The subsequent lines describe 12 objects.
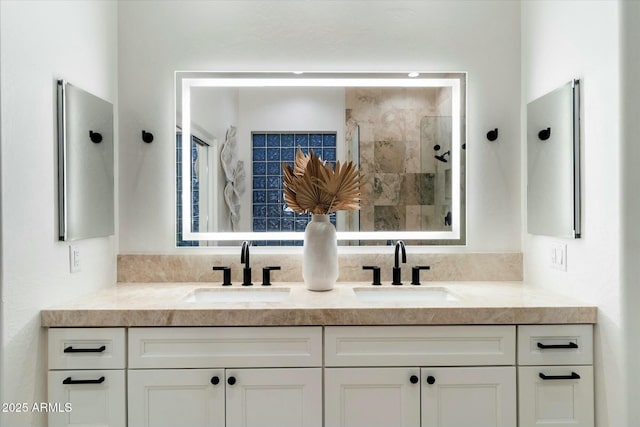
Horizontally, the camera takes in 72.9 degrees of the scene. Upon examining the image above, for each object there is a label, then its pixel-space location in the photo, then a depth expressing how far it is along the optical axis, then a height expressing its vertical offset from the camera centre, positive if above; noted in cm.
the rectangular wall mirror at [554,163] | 174 +20
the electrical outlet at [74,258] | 179 -20
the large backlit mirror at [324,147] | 223 +32
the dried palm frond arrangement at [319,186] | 200 +11
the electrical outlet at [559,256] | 184 -21
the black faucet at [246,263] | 209 -26
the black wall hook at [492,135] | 221 +38
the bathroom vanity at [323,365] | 162 -59
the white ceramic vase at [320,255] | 200 -21
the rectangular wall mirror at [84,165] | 171 +20
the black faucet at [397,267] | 211 -29
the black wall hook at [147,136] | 219 +37
